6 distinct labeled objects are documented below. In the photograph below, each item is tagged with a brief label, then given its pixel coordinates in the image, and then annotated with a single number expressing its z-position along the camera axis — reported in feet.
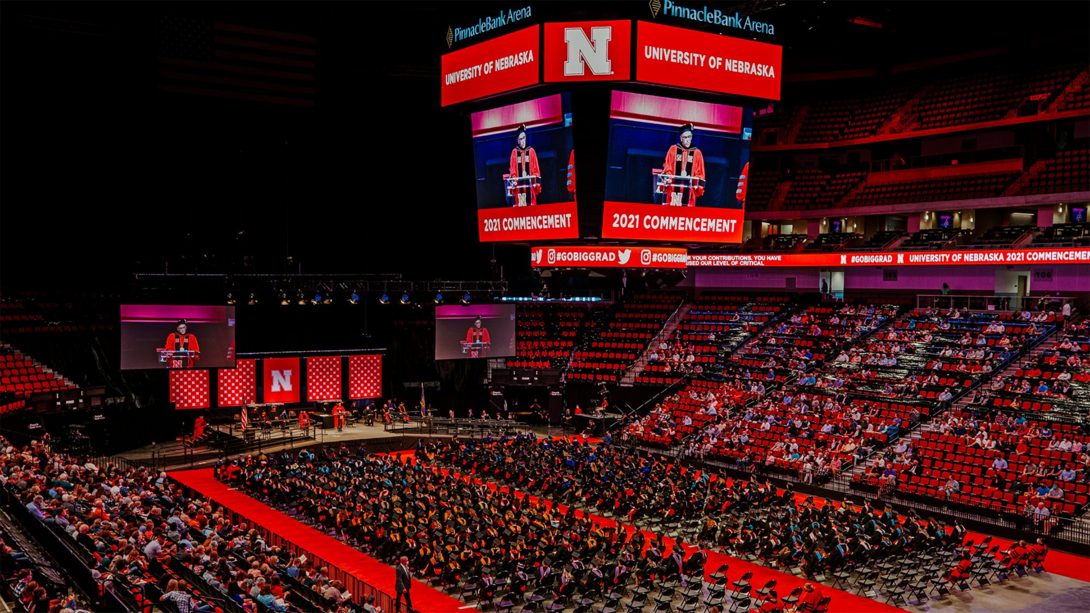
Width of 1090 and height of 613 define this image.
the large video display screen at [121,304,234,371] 111.04
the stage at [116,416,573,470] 107.04
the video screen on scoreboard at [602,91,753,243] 80.94
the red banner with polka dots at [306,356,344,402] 135.13
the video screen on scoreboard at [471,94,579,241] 82.12
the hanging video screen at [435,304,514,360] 131.44
